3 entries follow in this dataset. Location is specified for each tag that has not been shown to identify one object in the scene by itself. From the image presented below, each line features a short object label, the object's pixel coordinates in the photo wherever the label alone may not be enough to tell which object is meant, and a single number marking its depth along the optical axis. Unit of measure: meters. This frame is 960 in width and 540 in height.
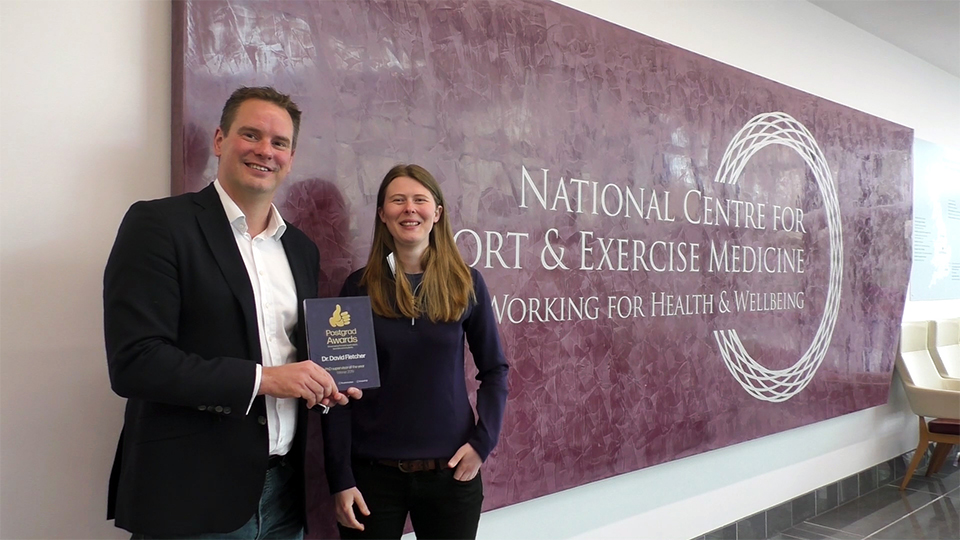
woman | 1.93
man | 1.50
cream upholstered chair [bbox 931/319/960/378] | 5.24
